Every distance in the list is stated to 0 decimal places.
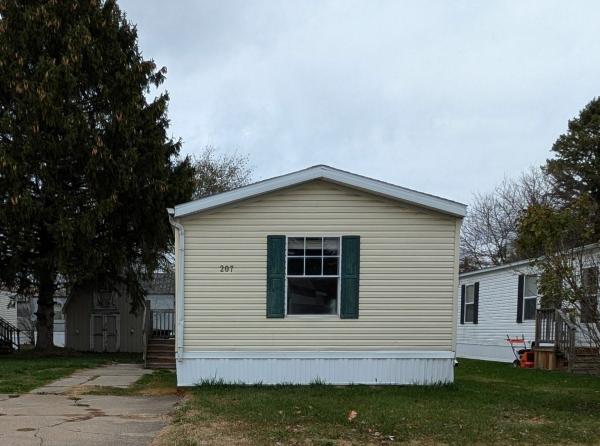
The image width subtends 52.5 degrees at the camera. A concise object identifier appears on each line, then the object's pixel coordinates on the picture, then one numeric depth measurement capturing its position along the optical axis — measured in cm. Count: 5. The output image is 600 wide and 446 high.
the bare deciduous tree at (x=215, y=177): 3159
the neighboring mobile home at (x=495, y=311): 1769
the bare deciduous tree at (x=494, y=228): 3180
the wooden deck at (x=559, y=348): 1395
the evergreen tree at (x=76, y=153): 1759
